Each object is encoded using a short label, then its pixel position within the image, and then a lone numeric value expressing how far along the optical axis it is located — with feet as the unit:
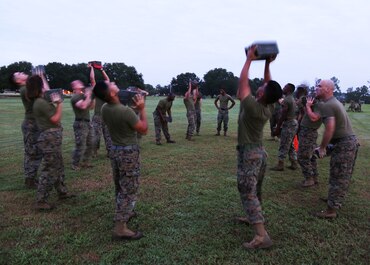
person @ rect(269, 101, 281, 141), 36.65
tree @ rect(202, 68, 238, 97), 342.31
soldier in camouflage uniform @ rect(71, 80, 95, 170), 22.43
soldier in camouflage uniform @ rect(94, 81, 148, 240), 11.92
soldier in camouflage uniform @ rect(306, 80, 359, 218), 14.08
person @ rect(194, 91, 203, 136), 41.11
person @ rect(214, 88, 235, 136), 40.47
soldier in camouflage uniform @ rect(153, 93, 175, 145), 35.06
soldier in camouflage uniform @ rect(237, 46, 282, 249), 11.52
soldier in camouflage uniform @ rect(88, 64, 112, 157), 25.79
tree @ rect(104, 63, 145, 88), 317.01
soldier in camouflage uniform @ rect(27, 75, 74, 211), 15.05
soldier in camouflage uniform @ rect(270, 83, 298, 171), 22.99
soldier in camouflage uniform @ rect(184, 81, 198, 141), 38.06
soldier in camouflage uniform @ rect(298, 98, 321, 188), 19.42
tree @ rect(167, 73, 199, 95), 346.07
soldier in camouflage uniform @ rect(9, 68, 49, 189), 18.13
